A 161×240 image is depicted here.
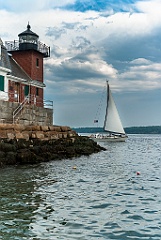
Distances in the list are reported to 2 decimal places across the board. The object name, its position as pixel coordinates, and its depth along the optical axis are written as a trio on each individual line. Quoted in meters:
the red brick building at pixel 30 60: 38.25
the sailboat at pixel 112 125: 67.09
